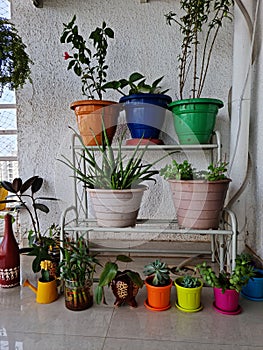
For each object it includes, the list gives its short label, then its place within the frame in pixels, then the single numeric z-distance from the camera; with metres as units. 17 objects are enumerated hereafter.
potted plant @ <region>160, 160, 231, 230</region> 0.88
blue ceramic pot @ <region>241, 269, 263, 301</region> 0.96
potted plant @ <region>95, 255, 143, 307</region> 0.90
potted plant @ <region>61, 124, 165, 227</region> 0.90
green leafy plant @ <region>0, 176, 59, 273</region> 1.02
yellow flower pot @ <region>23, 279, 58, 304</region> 0.96
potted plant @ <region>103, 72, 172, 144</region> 1.12
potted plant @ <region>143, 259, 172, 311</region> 0.90
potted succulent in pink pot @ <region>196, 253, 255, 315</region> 0.86
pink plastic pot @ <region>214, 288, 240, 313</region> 0.87
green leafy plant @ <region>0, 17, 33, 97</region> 1.11
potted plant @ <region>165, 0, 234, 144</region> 1.05
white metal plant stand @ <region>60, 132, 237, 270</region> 0.92
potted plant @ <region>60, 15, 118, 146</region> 1.12
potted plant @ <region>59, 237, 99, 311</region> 0.91
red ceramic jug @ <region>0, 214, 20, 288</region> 1.09
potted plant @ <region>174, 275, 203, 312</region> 0.89
